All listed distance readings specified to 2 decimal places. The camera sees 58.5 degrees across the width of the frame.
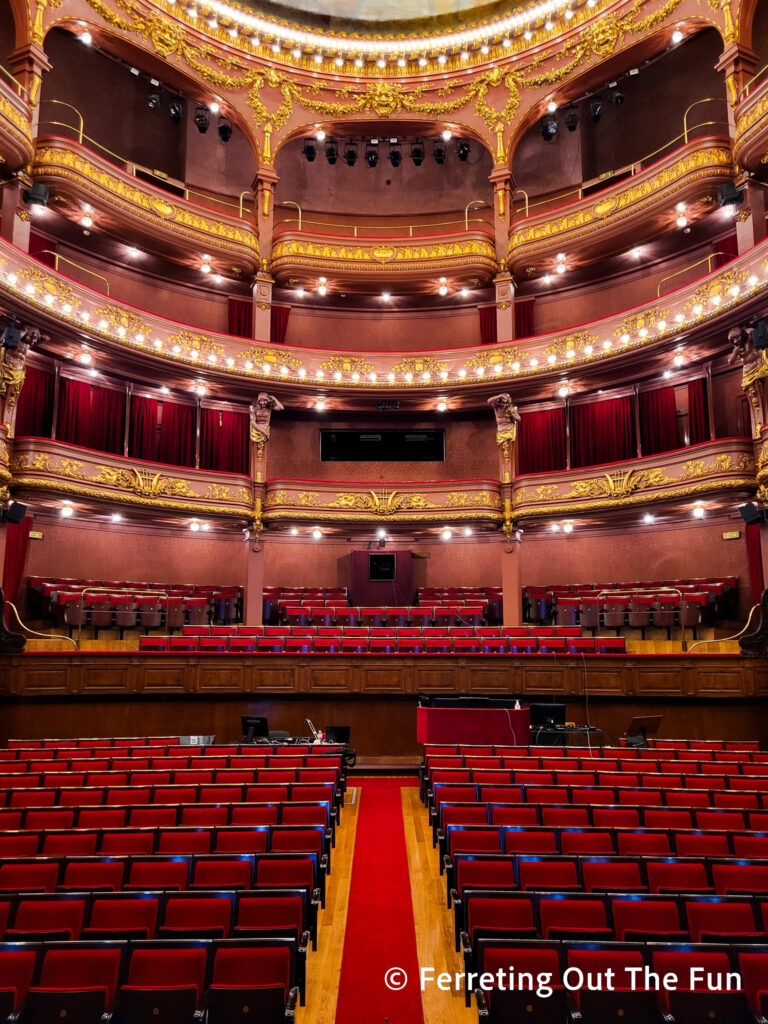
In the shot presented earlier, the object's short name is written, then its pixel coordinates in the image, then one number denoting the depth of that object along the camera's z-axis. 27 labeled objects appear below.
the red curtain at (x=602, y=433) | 13.71
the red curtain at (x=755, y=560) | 10.62
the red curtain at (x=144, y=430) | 13.42
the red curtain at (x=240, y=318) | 15.00
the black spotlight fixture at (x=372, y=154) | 15.44
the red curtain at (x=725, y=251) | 12.48
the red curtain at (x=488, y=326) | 15.14
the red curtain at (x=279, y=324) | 15.32
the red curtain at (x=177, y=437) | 13.84
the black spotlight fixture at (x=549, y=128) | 14.39
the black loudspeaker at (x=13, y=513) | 10.11
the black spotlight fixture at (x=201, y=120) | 14.05
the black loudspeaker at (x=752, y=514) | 10.38
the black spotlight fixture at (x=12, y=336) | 9.95
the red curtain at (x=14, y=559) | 10.33
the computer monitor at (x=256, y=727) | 7.48
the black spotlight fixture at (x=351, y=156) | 15.19
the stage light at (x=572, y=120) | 14.23
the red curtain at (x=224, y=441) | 14.30
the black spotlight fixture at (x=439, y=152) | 14.87
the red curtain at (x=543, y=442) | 14.45
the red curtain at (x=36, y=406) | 11.70
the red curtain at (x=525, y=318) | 15.09
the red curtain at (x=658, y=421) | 13.10
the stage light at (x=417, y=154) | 15.27
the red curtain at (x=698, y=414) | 12.50
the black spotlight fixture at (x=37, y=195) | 11.11
